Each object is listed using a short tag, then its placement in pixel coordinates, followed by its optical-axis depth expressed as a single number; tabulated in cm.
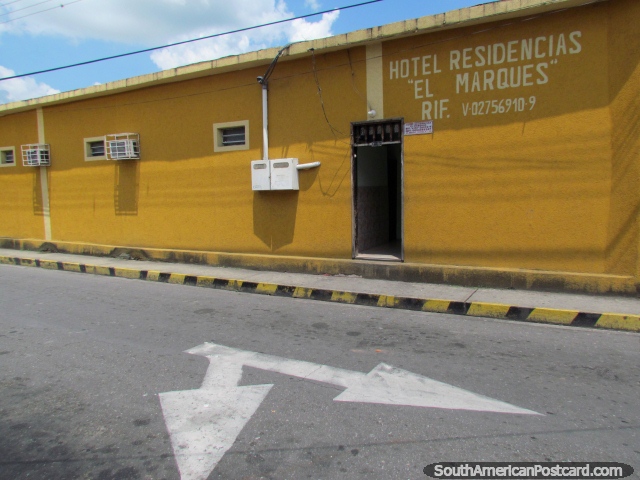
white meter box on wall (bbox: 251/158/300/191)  898
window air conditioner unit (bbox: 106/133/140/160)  1116
